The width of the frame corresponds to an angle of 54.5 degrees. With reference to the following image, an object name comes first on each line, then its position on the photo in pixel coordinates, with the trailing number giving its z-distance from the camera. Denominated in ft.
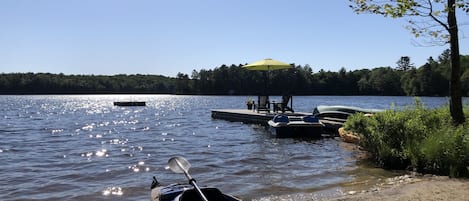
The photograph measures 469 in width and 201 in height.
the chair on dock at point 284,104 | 80.28
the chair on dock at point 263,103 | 87.56
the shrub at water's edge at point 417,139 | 28.68
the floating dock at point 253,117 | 67.30
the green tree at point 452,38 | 31.19
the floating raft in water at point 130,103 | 231.09
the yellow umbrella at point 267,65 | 78.54
